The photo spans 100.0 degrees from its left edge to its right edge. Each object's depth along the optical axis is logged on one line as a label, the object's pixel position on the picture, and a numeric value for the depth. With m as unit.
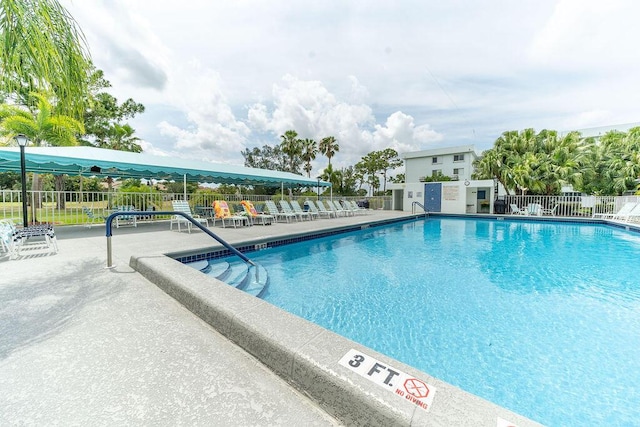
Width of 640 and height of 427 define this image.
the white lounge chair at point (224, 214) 10.05
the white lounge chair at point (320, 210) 14.57
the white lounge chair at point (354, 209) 17.77
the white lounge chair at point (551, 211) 18.08
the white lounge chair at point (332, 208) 15.48
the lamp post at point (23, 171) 6.01
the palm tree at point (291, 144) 32.56
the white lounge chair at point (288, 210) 12.76
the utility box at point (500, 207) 19.81
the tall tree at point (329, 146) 34.97
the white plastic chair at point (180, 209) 9.16
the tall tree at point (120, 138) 21.25
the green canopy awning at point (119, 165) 7.21
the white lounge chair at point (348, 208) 17.15
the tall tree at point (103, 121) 20.47
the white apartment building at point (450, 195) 19.95
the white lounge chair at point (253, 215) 10.91
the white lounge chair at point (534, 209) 17.62
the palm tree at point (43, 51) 3.20
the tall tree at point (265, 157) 37.06
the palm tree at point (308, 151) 34.06
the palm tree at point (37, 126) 12.23
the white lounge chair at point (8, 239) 4.51
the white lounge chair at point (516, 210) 18.36
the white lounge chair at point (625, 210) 13.20
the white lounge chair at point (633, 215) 12.45
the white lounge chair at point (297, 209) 13.46
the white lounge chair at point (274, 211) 12.31
